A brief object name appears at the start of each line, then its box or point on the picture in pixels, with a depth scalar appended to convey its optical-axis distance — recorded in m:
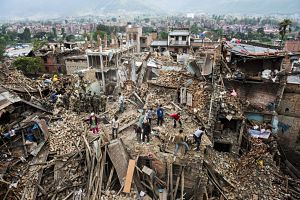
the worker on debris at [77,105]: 15.09
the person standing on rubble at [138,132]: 10.69
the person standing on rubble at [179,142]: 9.80
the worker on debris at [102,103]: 15.73
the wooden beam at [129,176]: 8.79
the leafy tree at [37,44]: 57.84
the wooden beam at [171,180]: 9.16
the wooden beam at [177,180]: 9.24
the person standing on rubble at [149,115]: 11.39
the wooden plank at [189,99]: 13.68
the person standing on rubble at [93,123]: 12.18
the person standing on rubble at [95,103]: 15.18
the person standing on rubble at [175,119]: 11.42
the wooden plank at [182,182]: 9.23
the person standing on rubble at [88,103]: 15.02
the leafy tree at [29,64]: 34.69
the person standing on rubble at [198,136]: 9.59
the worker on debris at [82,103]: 15.08
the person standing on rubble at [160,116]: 11.58
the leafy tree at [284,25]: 34.44
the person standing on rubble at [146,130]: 10.31
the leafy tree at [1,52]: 50.33
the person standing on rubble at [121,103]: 14.31
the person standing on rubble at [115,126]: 11.00
